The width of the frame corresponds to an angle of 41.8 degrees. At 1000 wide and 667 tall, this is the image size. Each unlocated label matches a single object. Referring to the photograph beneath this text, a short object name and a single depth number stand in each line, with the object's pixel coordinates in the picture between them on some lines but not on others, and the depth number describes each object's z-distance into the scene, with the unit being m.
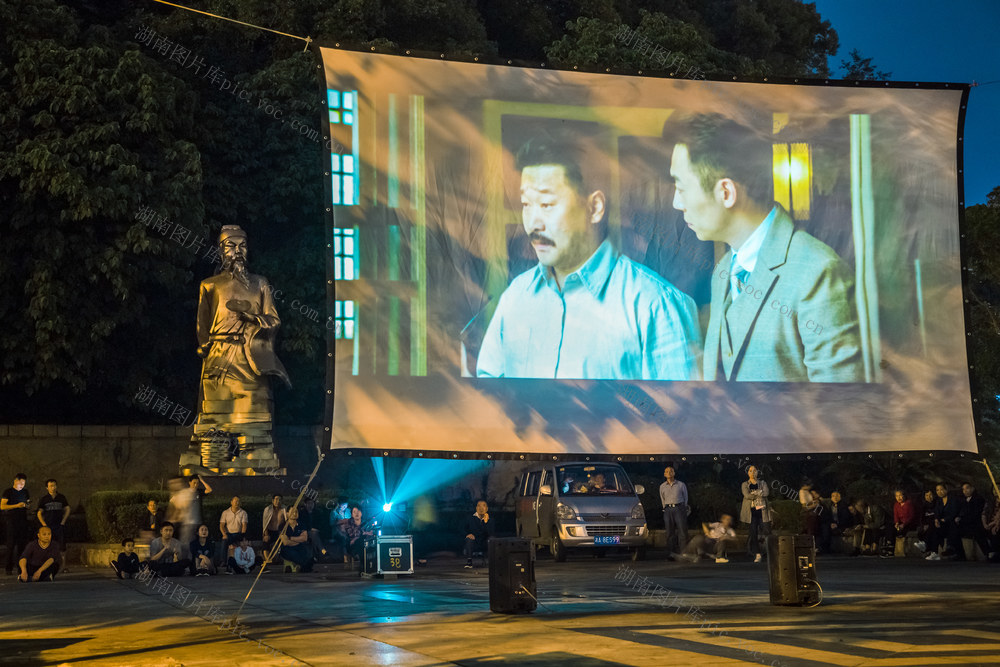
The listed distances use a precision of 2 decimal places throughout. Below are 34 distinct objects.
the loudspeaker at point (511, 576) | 13.34
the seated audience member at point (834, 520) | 25.03
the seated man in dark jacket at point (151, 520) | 20.50
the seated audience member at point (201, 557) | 20.23
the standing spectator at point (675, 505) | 22.09
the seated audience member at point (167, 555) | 19.48
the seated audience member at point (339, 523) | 22.44
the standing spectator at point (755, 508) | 21.36
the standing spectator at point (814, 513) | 24.27
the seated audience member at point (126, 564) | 19.16
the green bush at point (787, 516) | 24.86
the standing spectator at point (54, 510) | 20.84
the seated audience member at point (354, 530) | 21.98
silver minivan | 21.78
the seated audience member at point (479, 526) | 22.73
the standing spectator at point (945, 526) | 22.39
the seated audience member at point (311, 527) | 21.89
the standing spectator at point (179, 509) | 20.06
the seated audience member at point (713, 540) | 22.05
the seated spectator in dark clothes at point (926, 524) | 23.11
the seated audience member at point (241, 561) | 20.78
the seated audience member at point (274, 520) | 21.28
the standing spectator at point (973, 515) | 22.03
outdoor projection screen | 14.28
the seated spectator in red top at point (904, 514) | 23.89
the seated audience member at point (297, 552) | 20.81
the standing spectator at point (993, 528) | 21.17
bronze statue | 25.94
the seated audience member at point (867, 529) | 24.38
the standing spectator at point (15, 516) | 20.86
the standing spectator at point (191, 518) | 20.09
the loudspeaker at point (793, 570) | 13.59
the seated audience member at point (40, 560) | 18.83
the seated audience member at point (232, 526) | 21.08
